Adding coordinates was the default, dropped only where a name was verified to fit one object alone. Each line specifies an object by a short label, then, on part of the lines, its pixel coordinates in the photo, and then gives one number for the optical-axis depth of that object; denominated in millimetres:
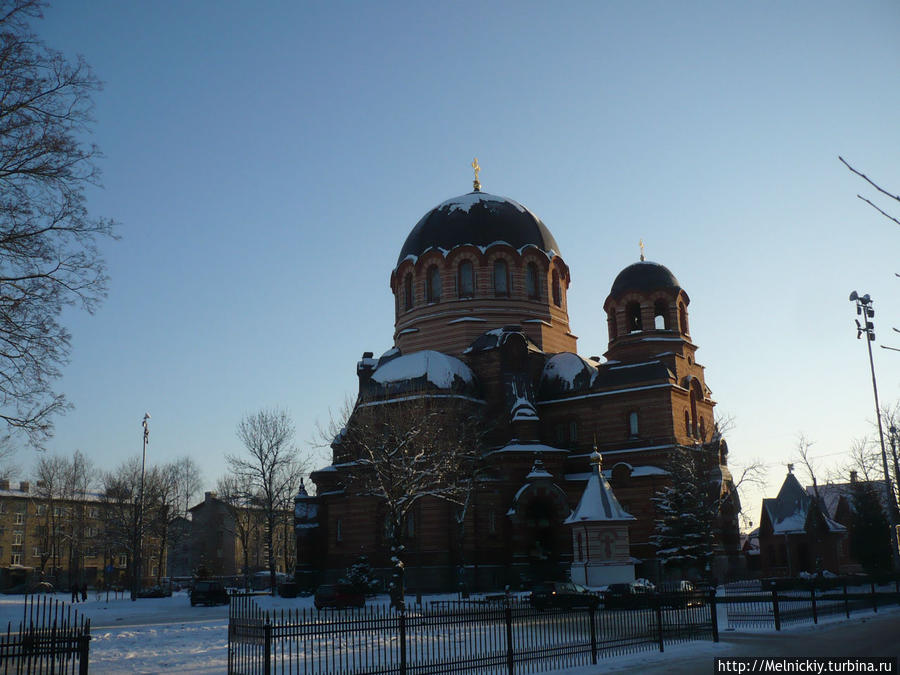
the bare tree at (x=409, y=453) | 28969
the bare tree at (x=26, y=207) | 14242
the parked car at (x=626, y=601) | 19125
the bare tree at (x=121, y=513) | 60469
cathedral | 38031
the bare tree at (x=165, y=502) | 63156
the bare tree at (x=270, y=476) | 44406
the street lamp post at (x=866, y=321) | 32625
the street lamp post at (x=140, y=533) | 45519
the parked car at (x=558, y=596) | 26852
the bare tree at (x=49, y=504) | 64363
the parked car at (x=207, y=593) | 37812
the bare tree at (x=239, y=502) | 53069
